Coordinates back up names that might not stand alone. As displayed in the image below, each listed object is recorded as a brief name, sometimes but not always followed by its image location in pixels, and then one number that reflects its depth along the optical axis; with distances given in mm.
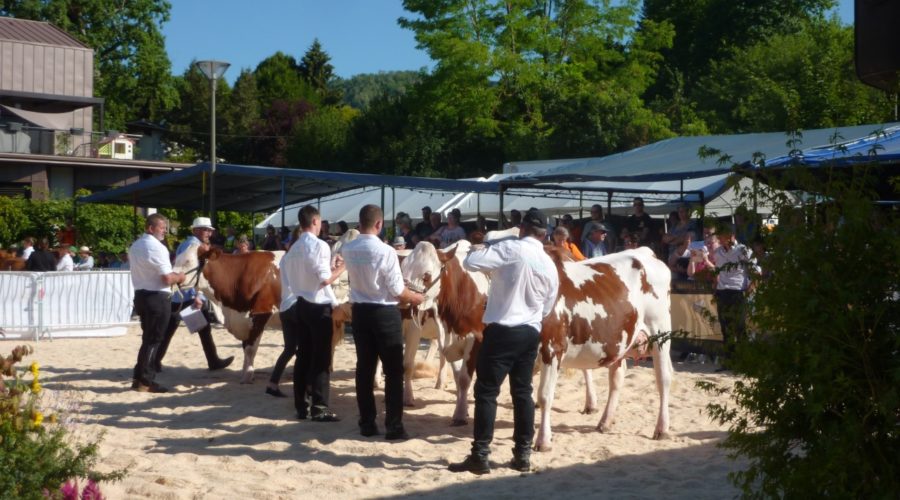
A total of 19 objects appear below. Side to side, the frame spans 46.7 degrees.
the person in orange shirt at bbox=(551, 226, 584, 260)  12844
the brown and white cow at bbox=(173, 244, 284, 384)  12219
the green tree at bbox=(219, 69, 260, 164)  61875
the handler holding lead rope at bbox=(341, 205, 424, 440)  8945
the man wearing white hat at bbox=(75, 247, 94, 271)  24312
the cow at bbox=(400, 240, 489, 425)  9398
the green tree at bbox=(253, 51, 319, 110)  72312
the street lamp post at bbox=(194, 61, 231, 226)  20000
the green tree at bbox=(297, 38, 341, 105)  79662
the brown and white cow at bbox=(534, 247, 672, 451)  8812
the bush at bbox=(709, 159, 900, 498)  4887
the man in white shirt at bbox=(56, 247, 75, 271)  22578
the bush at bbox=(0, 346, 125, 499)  5488
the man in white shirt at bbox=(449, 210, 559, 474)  7859
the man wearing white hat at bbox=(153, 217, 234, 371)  12547
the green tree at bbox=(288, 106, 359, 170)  51459
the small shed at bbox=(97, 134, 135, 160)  46250
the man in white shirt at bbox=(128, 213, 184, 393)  11398
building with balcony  43531
